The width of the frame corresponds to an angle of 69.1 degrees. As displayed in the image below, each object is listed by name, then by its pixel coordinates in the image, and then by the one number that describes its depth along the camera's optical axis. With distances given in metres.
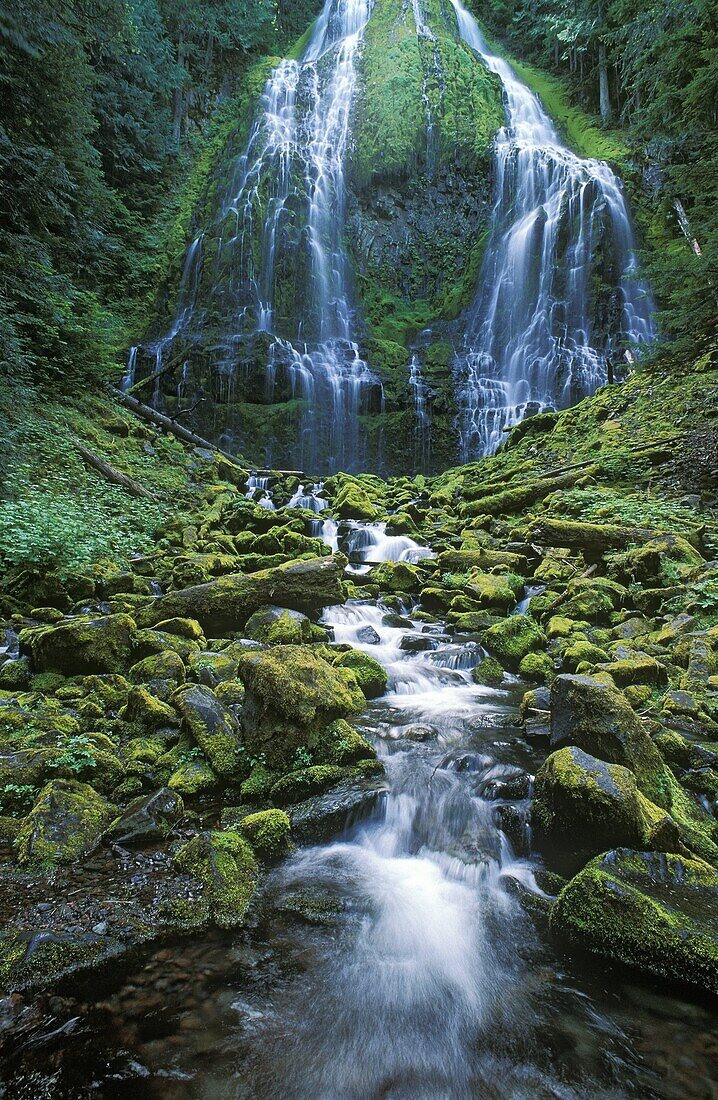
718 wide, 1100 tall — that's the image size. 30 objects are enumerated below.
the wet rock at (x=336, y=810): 3.43
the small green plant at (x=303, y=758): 3.88
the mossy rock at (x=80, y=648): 4.93
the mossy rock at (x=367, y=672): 5.53
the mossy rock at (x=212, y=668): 4.87
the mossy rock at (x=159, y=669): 4.83
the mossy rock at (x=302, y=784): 3.66
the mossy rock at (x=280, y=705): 3.92
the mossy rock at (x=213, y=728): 3.79
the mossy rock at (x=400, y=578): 8.80
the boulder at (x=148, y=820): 3.13
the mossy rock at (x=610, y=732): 3.22
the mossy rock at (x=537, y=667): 5.71
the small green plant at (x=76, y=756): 3.48
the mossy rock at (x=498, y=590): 7.46
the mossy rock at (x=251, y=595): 6.29
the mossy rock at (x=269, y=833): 3.22
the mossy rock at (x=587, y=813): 2.86
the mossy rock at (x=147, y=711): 4.19
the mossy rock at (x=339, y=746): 4.00
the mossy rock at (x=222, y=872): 2.76
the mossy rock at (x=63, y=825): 2.89
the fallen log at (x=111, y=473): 10.51
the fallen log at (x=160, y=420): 15.26
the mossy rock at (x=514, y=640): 6.11
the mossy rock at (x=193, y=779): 3.59
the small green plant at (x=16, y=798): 3.19
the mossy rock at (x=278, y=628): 6.26
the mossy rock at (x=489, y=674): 5.74
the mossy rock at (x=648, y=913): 2.37
